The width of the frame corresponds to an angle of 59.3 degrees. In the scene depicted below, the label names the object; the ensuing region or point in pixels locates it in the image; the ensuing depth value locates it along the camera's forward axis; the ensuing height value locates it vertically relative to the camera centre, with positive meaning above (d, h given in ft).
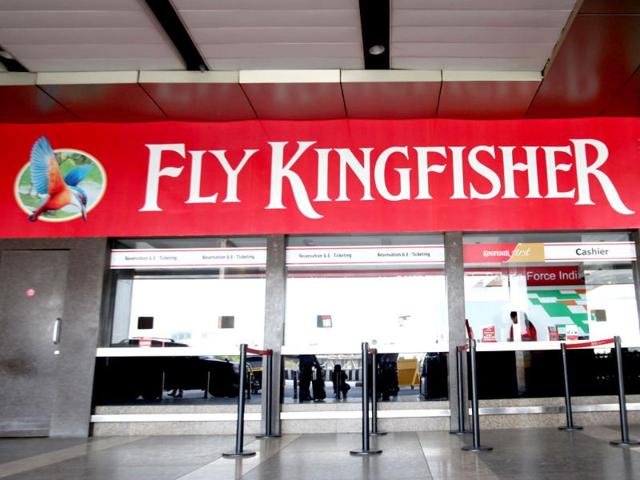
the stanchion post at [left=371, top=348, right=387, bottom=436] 16.95 -1.54
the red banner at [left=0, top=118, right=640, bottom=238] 21.16 +6.38
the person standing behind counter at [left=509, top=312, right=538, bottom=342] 20.59 +0.65
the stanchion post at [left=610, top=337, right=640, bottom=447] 15.34 -1.52
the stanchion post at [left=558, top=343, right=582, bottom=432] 18.60 -1.52
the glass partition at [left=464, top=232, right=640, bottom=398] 20.29 +1.53
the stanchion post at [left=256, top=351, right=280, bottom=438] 19.15 -1.58
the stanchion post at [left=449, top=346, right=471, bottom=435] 18.74 -1.49
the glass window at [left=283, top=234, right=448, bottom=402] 20.17 +1.16
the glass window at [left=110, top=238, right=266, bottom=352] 20.85 +1.93
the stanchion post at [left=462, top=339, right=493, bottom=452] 15.07 -1.66
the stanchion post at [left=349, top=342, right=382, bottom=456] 14.92 -1.77
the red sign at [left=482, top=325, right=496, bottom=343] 20.53 +0.49
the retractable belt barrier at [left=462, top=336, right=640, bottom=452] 15.11 -1.44
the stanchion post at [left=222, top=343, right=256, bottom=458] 15.07 -1.92
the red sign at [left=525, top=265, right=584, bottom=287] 21.08 +2.68
